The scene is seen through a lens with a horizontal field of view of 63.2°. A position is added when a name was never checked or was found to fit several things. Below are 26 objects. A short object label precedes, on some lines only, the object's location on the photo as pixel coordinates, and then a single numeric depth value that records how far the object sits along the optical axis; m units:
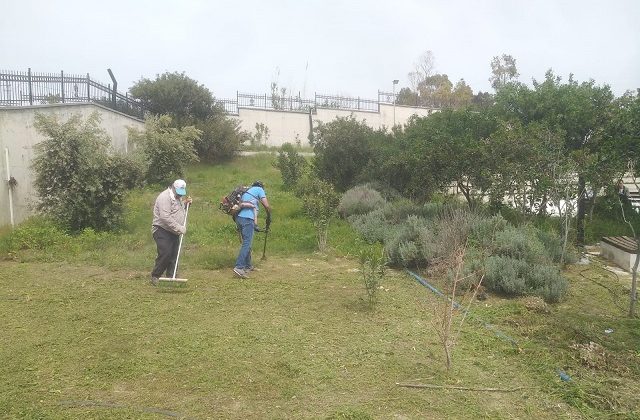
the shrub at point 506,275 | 6.82
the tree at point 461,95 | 39.75
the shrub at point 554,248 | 8.63
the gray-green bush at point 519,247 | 7.81
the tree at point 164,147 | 15.20
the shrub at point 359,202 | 12.88
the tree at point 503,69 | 40.81
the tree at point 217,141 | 21.38
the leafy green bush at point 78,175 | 9.80
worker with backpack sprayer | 7.62
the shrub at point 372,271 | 6.16
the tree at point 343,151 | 15.77
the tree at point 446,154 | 10.27
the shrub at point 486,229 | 8.37
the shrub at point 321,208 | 9.56
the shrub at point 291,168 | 17.38
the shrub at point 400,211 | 11.14
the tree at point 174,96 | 22.14
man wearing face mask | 6.99
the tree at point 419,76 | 43.56
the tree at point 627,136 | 7.45
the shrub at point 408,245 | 8.40
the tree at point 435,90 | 40.31
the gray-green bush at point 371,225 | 10.38
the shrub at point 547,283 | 6.68
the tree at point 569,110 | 11.09
